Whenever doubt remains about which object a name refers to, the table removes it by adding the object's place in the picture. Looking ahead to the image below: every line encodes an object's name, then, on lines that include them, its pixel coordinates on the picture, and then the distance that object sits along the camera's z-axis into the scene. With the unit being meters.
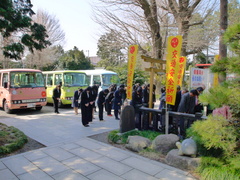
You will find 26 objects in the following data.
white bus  13.07
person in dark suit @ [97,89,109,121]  7.61
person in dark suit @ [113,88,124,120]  8.00
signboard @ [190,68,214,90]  7.04
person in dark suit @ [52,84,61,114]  8.98
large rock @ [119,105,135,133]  5.42
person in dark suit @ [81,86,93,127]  6.66
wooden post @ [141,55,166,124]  6.01
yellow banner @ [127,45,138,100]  6.37
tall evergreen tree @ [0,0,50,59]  5.51
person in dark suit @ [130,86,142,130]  7.48
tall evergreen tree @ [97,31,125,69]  13.21
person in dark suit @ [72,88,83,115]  8.66
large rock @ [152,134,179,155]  4.20
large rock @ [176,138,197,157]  3.57
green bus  11.06
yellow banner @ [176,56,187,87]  4.93
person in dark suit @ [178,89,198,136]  4.98
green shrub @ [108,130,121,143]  5.06
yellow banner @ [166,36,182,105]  4.91
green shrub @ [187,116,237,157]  2.65
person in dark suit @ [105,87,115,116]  8.66
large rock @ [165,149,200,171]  3.44
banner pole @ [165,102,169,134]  5.09
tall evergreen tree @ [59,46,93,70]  30.83
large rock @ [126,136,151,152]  4.44
